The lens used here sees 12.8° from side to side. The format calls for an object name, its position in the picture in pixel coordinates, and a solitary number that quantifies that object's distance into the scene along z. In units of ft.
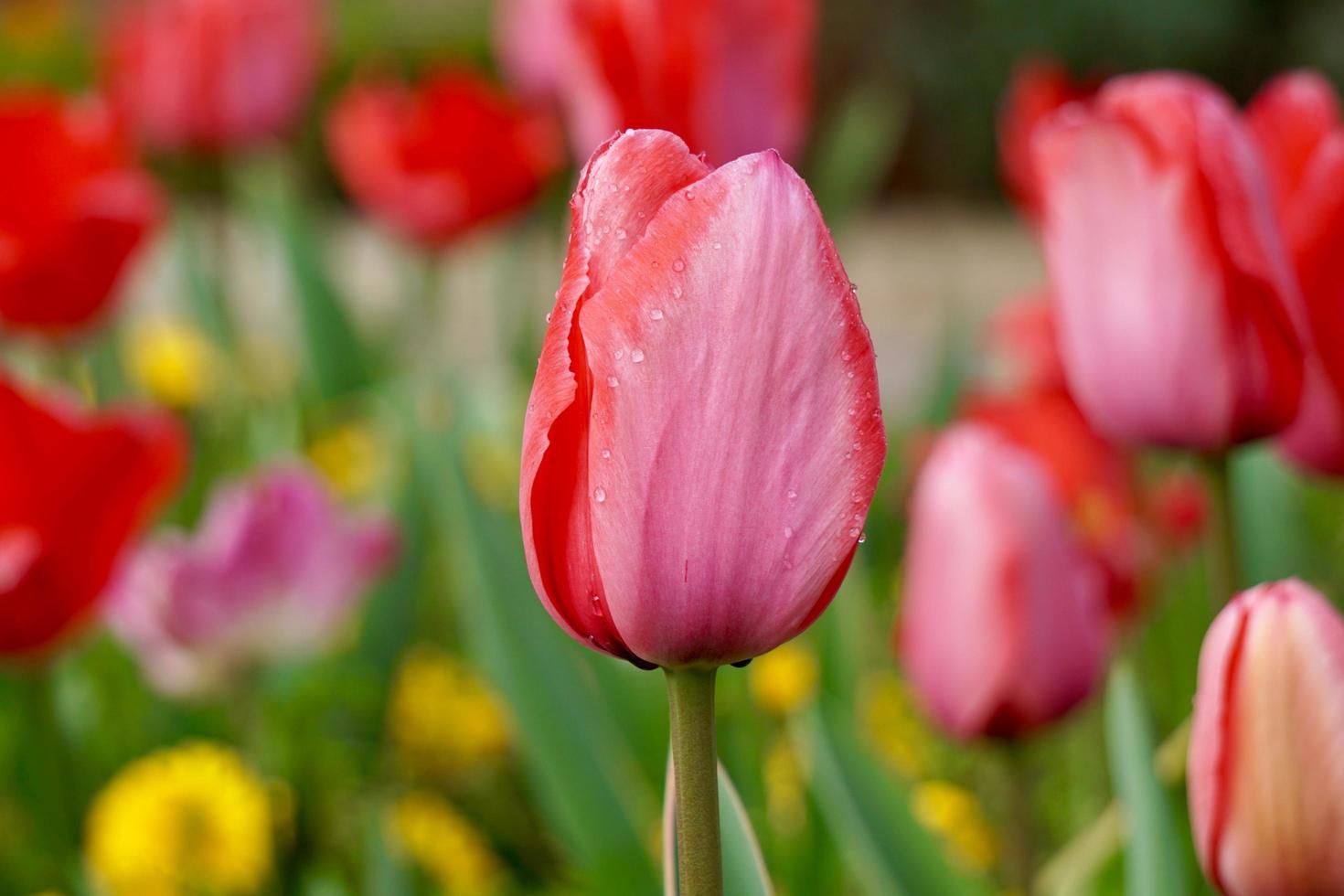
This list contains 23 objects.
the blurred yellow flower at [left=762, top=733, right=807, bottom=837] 4.37
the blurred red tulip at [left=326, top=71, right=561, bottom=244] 6.19
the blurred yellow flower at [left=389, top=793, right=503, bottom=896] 4.41
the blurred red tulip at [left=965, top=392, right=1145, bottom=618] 4.62
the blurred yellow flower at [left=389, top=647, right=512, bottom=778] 4.80
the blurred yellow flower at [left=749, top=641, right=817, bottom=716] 4.62
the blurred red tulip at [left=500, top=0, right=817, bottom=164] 4.10
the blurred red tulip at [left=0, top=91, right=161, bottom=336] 4.57
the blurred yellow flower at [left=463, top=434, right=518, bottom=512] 5.96
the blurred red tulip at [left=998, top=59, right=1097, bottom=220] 4.75
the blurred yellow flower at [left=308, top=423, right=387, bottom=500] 5.91
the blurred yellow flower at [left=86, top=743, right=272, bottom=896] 4.21
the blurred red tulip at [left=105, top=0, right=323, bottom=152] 6.63
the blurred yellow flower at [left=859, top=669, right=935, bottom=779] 4.66
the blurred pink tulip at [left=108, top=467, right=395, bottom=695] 4.34
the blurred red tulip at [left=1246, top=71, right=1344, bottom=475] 3.82
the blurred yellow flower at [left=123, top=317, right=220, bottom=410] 6.28
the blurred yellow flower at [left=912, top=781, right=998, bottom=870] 4.37
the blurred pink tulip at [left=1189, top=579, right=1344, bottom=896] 3.50
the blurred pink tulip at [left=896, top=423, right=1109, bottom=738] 3.99
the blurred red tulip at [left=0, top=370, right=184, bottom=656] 4.01
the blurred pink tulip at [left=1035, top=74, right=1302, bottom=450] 3.77
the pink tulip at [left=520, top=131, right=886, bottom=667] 3.42
